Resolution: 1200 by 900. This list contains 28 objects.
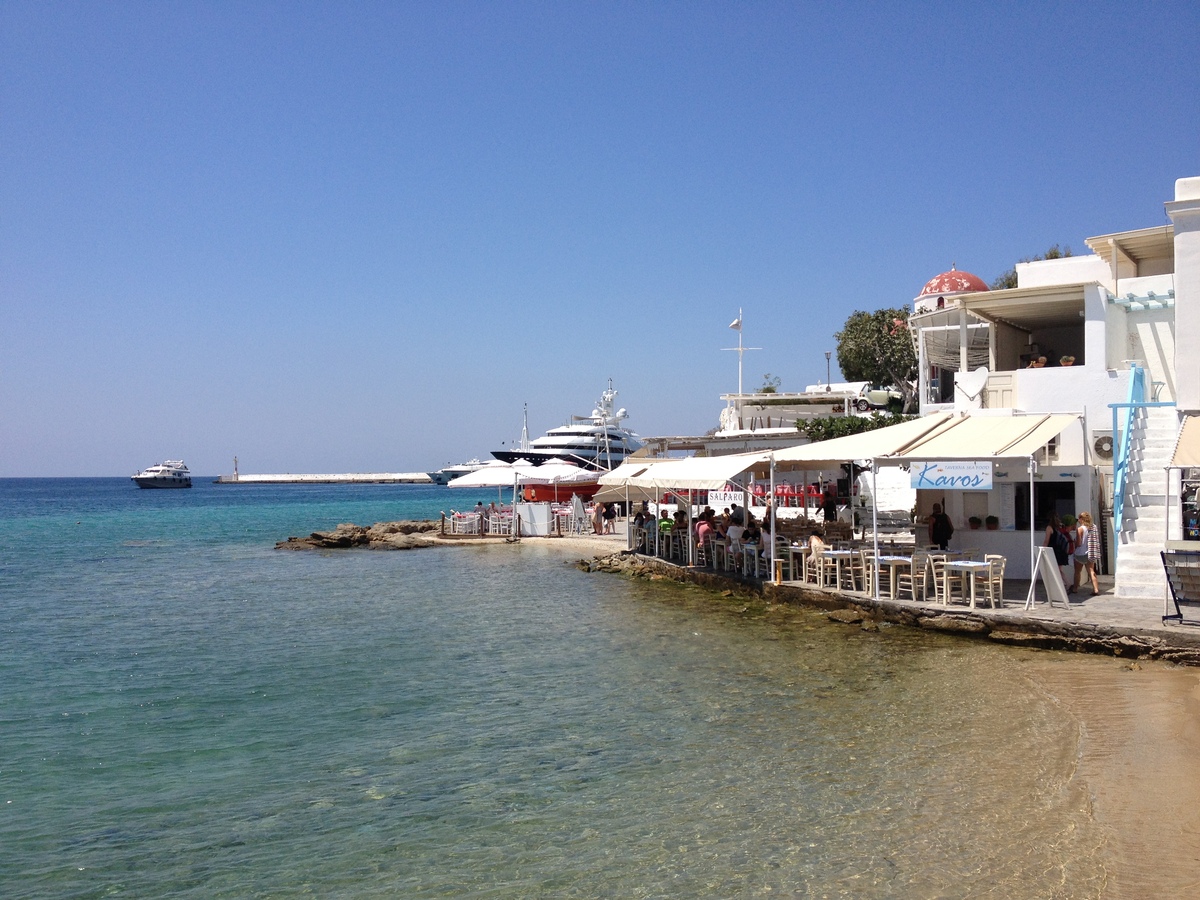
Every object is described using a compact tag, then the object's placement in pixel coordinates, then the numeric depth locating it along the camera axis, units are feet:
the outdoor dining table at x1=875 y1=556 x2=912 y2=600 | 48.83
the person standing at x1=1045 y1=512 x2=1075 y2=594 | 49.16
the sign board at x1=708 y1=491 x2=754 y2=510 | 102.73
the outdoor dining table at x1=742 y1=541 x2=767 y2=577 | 61.05
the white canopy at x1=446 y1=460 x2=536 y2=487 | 102.47
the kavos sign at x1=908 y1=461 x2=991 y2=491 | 45.62
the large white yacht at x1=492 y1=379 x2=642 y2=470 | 277.44
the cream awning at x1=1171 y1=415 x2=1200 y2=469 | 41.98
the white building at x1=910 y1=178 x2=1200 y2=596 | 49.90
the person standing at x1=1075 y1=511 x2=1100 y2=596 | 47.37
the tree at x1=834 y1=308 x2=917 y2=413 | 164.96
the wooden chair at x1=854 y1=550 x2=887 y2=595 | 51.13
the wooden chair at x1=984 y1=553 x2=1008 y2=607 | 44.76
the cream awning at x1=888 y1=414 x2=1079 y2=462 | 46.29
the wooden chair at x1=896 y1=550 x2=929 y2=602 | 47.57
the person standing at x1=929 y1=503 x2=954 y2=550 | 53.67
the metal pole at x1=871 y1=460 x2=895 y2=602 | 49.16
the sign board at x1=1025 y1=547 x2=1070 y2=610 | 43.86
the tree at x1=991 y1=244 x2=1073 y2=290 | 144.97
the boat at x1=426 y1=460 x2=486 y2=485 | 441.40
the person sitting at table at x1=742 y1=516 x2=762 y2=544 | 62.27
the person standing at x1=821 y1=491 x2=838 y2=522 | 79.06
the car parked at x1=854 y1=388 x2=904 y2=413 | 122.72
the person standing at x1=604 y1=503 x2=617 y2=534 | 112.47
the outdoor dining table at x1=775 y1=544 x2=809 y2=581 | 56.61
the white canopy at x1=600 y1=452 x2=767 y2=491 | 58.90
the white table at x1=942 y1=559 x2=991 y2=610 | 45.06
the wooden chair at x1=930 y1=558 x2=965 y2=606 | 46.09
